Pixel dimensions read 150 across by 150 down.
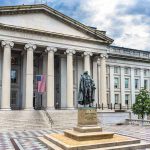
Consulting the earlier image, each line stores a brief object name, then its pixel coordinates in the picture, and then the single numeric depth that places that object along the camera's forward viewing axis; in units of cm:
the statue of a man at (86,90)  1155
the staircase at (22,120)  1958
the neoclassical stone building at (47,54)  2394
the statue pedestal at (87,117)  1090
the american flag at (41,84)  2277
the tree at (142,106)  2564
